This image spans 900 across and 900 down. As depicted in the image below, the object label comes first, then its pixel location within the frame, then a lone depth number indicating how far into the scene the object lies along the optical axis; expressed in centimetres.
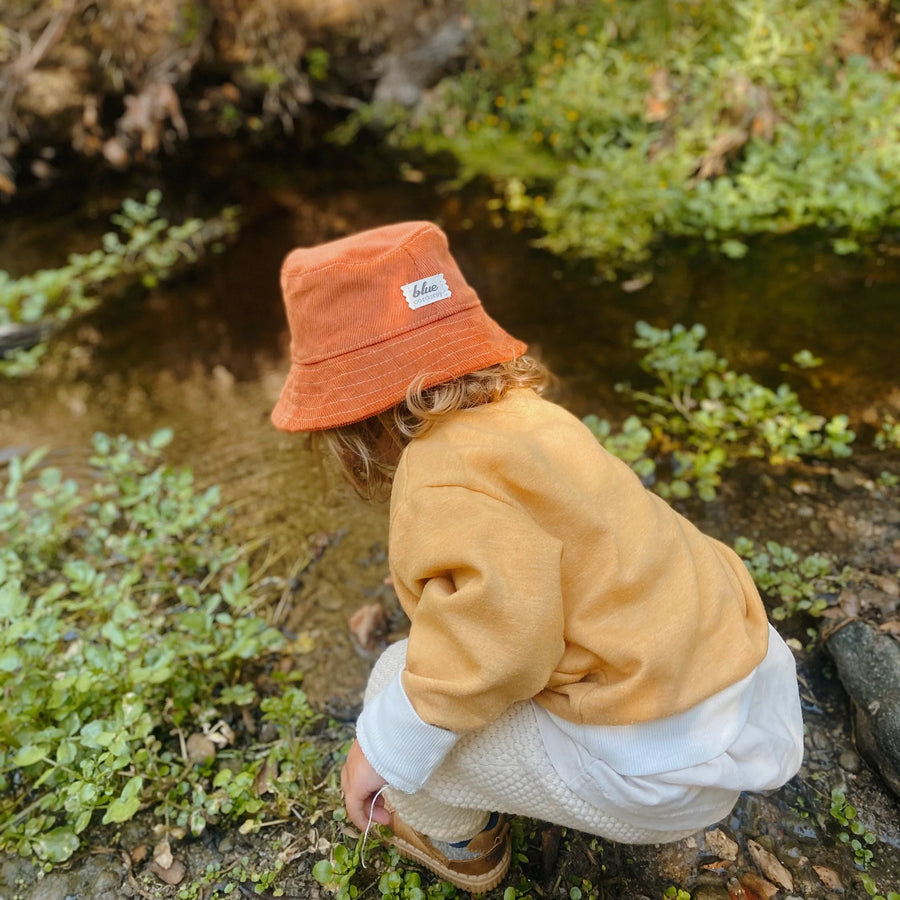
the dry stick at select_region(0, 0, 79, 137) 550
